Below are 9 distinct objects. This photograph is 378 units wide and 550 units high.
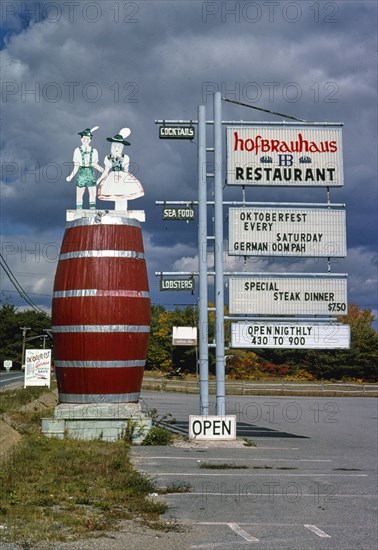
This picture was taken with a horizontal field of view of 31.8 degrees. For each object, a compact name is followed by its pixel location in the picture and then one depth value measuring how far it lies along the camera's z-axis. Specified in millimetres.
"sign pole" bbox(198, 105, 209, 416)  13453
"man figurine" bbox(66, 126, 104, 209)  13094
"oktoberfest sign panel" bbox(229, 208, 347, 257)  13977
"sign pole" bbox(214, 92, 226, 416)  13398
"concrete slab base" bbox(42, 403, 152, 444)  11812
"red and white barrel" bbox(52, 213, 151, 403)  11789
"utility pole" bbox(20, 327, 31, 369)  71775
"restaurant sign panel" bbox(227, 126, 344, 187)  14102
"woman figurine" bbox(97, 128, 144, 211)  12922
